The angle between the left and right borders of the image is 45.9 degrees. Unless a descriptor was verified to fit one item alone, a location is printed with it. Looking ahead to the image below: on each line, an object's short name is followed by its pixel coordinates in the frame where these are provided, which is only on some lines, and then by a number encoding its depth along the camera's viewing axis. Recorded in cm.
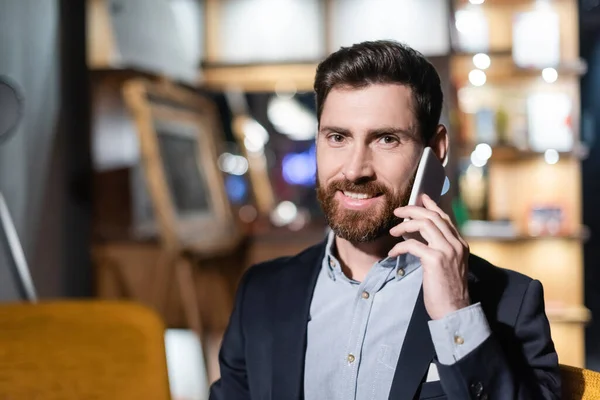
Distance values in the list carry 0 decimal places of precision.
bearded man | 118
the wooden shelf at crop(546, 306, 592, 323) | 411
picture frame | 349
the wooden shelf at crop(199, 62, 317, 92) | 454
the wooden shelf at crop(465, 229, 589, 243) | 408
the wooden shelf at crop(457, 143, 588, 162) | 413
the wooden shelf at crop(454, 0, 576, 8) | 429
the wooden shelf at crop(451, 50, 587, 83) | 410
